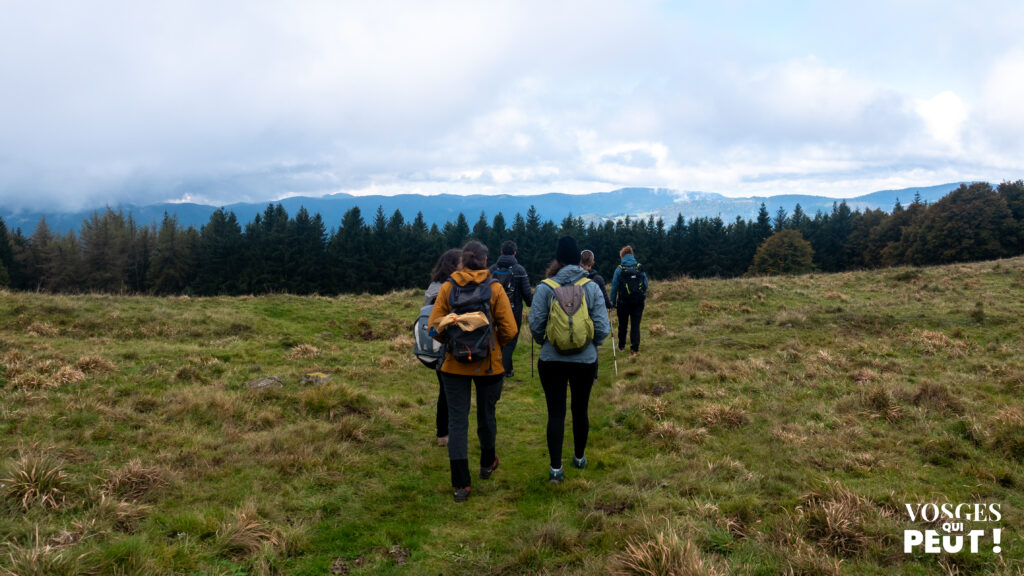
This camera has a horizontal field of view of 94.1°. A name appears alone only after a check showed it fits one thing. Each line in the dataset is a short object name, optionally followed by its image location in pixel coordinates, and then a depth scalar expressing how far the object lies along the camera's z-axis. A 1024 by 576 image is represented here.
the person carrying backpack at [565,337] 5.18
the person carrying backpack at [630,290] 11.53
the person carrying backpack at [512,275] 8.31
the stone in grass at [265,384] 8.50
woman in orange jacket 4.95
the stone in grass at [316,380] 8.95
